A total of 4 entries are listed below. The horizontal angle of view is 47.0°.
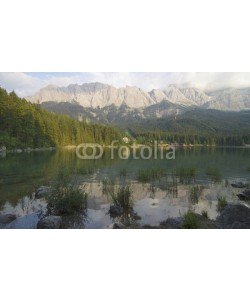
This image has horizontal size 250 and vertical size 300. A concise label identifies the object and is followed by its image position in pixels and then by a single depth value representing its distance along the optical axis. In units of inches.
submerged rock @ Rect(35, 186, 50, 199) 657.0
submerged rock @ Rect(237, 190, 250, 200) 678.7
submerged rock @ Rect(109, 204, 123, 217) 531.0
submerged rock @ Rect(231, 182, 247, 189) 837.2
